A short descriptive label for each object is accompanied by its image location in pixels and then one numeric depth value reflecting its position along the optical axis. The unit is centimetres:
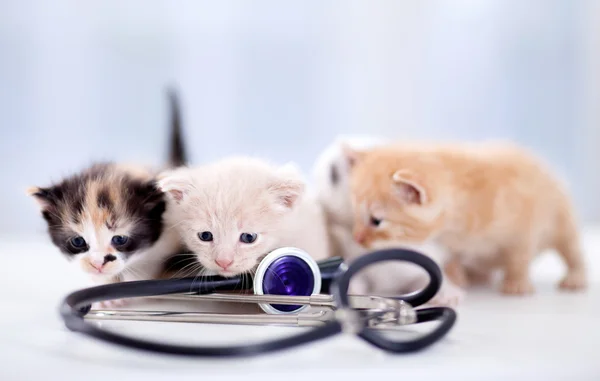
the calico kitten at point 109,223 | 79
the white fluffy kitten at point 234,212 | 79
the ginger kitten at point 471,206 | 96
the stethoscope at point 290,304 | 57
